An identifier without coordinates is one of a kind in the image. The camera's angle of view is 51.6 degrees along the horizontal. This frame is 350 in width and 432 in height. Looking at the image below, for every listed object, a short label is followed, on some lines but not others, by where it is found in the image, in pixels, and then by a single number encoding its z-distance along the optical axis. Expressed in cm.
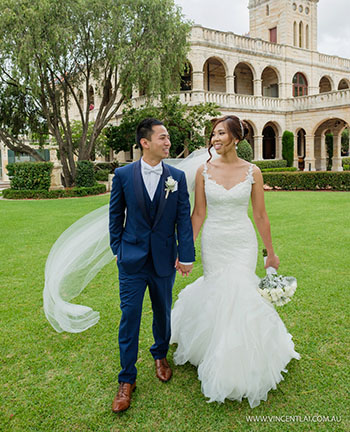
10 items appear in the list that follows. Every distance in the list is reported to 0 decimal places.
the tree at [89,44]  1681
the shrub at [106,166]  2981
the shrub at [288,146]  2955
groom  283
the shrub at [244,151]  2306
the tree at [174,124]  2142
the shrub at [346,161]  3603
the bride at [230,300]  279
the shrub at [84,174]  2056
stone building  2669
